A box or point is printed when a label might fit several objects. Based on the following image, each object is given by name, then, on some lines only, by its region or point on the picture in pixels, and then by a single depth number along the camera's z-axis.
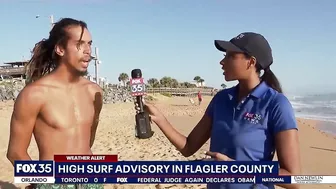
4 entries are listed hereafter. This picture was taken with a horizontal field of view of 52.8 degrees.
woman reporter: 1.90
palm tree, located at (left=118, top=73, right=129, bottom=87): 78.80
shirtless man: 2.35
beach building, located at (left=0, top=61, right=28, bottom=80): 37.75
